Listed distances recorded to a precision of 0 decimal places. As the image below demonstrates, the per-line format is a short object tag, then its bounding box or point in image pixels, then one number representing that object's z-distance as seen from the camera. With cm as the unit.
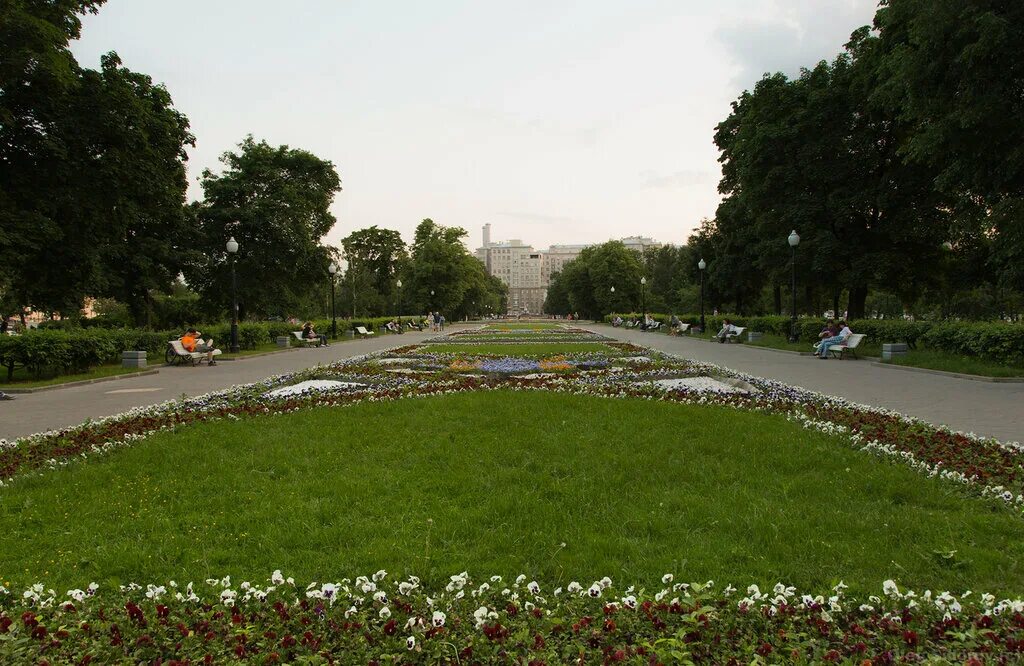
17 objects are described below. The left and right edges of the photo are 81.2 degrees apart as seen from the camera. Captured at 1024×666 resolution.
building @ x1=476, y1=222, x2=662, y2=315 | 19038
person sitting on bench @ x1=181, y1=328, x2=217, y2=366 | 1825
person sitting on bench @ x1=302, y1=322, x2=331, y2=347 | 2757
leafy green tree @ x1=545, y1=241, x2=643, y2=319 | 7494
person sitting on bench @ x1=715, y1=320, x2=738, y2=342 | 2748
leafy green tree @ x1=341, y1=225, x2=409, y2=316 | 7438
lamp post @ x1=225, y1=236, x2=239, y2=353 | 2108
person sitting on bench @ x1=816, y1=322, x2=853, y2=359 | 1823
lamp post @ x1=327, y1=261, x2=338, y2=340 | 3050
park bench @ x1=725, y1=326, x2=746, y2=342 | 2752
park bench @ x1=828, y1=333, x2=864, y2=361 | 1747
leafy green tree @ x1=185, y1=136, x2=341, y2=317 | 3281
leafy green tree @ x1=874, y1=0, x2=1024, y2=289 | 1493
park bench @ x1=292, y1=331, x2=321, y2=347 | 2746
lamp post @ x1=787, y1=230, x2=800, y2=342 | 2214
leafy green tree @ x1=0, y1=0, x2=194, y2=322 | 1552
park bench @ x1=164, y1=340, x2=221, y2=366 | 1786
